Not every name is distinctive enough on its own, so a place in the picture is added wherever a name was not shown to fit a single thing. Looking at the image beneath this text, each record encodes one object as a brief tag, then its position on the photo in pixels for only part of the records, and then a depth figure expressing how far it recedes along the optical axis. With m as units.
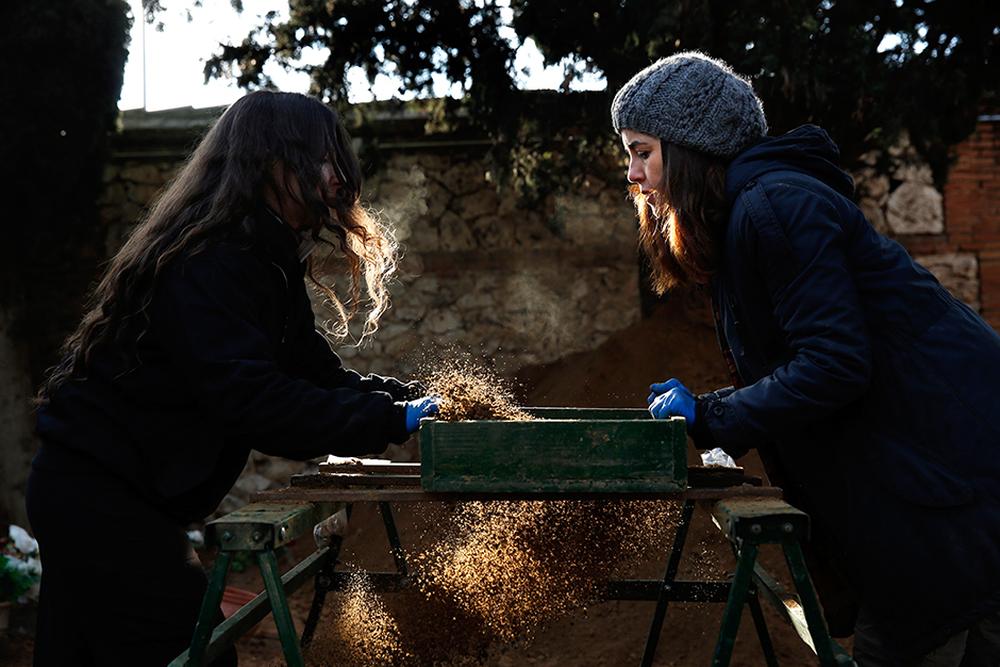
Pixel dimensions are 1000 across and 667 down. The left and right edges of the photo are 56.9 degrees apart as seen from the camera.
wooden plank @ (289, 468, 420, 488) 2.50
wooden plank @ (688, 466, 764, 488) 2.51
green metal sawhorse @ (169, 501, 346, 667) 2.02
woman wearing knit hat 1.88
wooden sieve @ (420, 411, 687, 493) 2.10
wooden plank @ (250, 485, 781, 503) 2.14
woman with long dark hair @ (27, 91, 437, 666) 2.11
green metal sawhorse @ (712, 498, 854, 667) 1.97
